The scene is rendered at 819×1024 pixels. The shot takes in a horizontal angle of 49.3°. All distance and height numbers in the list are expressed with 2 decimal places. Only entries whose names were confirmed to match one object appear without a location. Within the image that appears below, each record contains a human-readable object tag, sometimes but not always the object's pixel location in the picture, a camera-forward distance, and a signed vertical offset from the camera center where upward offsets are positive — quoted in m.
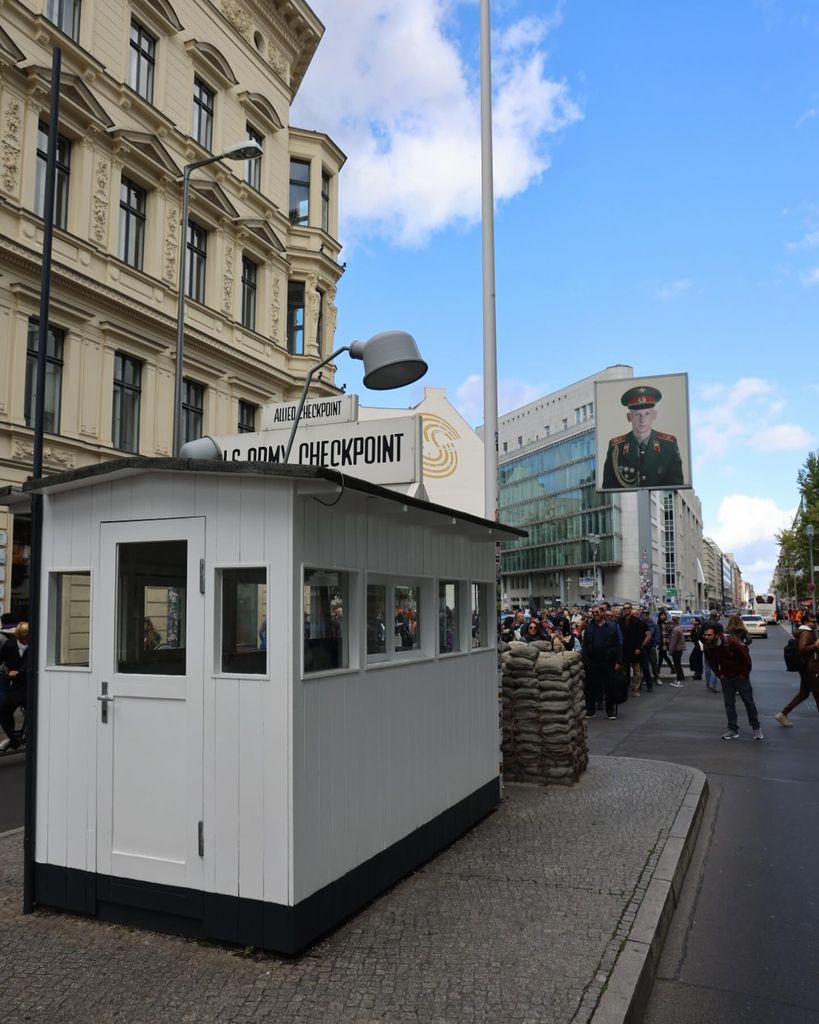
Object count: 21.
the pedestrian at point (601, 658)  14.75 -1.10
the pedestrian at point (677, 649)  21.28 -1.40
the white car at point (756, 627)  52.50 -2.13
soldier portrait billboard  29.41 +5.21
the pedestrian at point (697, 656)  22.52 -1.66
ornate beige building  20.27 +10.60
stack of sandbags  8.53 -1.24
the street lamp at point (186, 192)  14.83 +6.88
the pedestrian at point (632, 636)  17.67 -0.90
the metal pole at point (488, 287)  9.34 +3.43
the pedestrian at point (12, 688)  11.59 -1.23
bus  84.44 -1.83
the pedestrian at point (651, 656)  19.71 -1.48
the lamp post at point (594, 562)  92.15 +3.21
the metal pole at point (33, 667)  5.14 -0.44
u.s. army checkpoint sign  6.43 +1.08
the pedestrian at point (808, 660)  12.64 -1.00
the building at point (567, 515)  98.69 +9.13
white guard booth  4.57 -0.60
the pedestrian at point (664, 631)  23.77 -1.10
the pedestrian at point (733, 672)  12.28 -1.12
